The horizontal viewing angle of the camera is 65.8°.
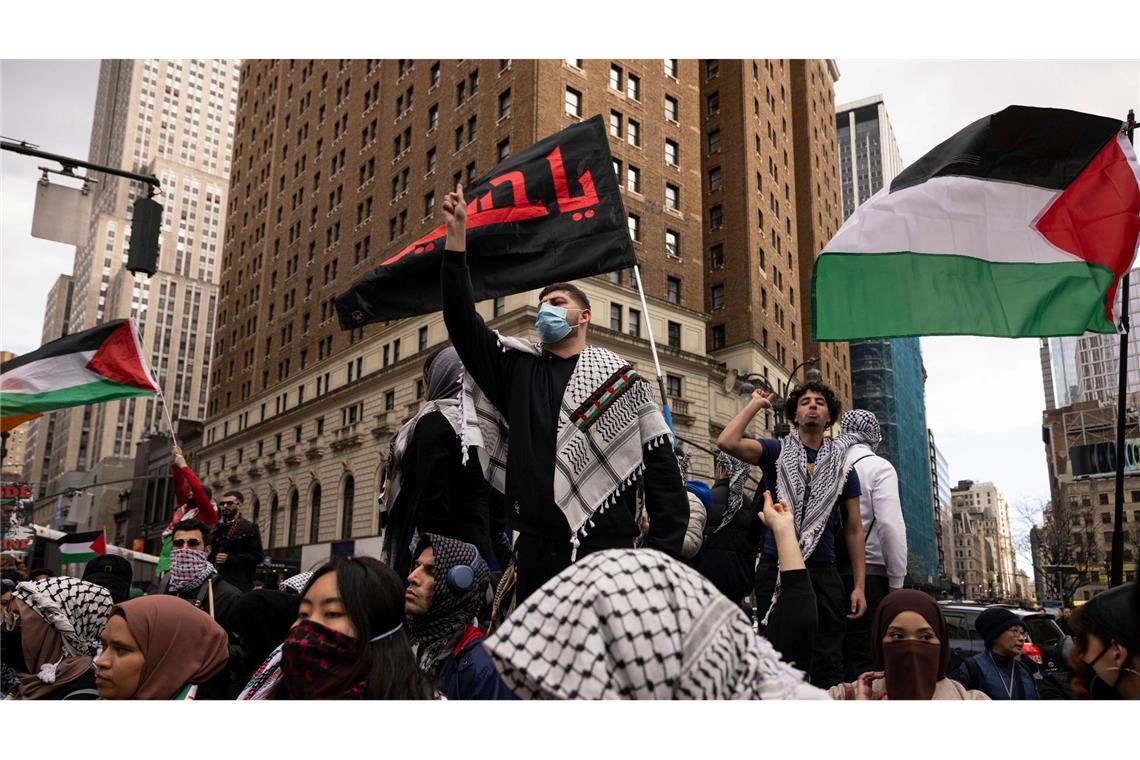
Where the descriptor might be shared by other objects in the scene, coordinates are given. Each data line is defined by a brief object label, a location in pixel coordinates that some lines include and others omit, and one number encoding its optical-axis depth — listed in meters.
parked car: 7.19
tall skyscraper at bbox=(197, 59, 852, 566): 39.16
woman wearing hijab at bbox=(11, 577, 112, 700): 4.23
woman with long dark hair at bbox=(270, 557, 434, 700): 2.87
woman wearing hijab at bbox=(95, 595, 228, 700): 3.23
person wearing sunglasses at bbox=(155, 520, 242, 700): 5.41
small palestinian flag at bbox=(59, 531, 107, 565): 14.55
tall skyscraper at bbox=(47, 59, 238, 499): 132.62
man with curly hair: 4.51
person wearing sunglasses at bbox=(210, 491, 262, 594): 7.25
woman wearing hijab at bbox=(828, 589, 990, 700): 3.21
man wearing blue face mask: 3.66
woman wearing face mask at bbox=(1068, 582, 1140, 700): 2.73
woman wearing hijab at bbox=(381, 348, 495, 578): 4.39
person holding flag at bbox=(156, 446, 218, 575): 8.19
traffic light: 9.77
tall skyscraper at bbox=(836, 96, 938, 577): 80.06
